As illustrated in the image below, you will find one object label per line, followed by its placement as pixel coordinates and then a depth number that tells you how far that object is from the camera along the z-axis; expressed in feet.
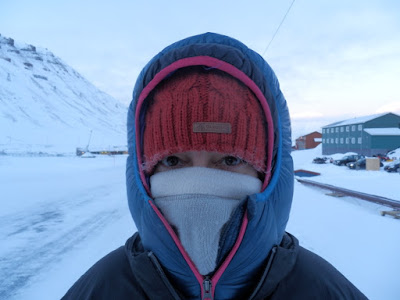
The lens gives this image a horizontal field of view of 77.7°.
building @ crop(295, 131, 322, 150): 187.42
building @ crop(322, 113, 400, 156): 105.70
